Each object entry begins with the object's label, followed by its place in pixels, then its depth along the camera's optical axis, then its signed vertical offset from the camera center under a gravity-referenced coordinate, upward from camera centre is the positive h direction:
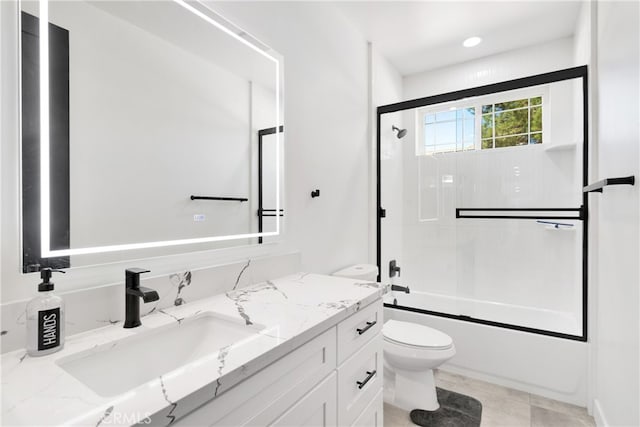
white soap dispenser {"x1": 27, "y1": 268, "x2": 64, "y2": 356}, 0.73 -0.26
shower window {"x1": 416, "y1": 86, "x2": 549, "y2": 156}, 2.63 +0.75
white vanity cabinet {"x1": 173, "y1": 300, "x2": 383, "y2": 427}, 0.68 -0.49
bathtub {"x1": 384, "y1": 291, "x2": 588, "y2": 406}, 1.94 -0.94
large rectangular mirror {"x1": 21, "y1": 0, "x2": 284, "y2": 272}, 0.84 +0.27
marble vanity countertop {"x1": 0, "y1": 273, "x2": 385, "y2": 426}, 0.52 -0.34
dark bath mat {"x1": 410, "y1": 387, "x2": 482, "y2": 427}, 1.72 -1.17
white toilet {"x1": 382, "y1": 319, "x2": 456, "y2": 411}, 1.74 -0.85
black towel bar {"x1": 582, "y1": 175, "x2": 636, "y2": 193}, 1.14 +0.10
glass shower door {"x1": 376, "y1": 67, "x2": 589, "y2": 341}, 2.42 +0.03
